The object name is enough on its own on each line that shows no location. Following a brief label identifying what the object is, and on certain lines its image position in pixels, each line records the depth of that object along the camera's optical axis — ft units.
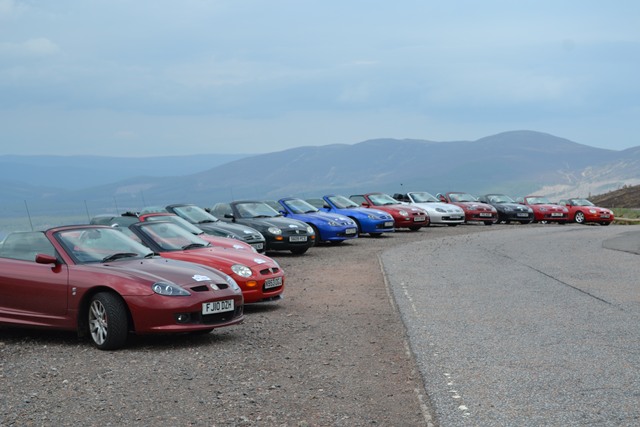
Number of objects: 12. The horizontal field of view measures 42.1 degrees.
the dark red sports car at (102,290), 27.86
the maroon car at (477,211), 116.37
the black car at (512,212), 120.98
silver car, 110.63
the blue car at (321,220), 77.71
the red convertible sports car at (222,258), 37.52
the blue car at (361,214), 88.99
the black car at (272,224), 65.98
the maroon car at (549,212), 123.13
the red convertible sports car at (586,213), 122.01
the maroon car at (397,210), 99.30
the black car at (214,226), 56.34
